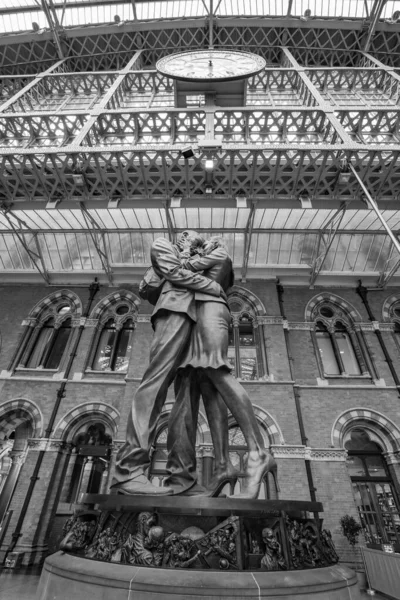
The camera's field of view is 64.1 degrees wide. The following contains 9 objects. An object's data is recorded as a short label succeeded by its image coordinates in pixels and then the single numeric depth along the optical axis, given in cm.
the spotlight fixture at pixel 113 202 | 1080
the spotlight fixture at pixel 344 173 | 993
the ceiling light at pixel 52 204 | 1093
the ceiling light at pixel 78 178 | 1034
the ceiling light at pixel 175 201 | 1072
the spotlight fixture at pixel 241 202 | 1041
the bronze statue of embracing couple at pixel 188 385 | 260
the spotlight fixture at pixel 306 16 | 1870
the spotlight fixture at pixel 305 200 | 1049
